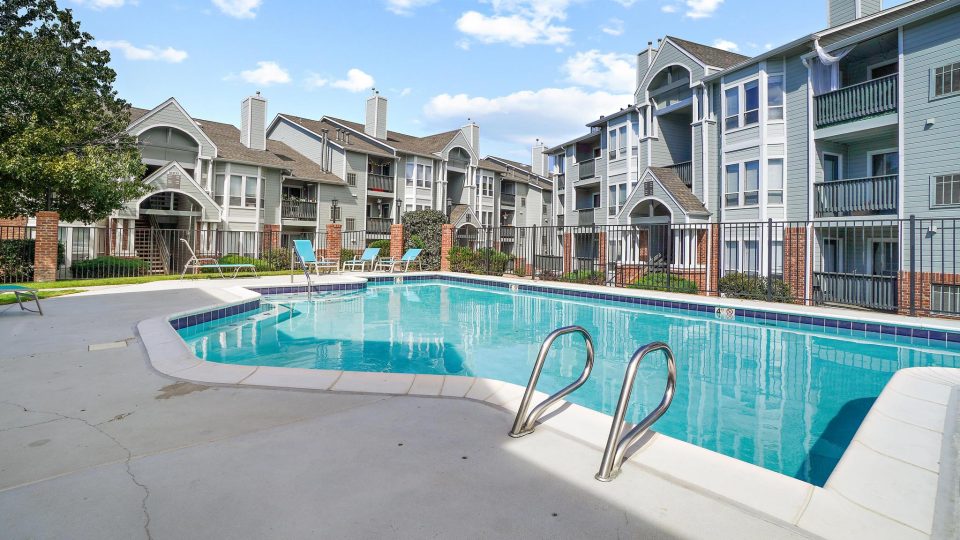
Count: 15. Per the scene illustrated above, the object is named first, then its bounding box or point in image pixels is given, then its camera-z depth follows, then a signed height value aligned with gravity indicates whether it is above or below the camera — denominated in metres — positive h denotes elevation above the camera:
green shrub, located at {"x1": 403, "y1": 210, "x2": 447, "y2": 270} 23.12 +2.05
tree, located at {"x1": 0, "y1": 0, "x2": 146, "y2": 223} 14.00 +4.95
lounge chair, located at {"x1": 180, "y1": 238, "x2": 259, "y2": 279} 15.41 +0.30
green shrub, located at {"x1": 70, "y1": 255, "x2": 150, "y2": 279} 14.89 +0.06
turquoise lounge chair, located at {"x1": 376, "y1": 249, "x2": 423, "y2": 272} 19.97 +0.45
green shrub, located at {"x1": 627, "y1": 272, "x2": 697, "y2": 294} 14.12 -0.31
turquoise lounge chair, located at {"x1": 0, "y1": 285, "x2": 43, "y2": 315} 7.23 -0.33
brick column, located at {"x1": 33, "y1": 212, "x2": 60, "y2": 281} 12.61 +0.59
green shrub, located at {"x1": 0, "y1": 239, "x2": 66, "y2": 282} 12.98 +0.26
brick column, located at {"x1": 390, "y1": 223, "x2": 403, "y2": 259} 21.43 +1.42
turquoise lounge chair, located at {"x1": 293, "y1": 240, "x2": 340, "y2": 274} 13.22 +0.59
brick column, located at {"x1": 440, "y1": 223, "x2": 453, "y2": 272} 21.39 +1.26
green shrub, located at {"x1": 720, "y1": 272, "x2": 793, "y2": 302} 13.09 -0.39
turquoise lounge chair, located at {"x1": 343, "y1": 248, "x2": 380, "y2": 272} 19.91 +0.57
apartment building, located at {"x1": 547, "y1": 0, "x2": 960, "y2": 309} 13.14 +4.72
